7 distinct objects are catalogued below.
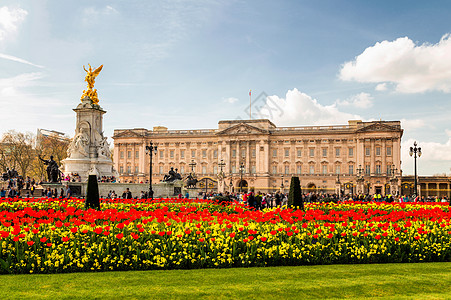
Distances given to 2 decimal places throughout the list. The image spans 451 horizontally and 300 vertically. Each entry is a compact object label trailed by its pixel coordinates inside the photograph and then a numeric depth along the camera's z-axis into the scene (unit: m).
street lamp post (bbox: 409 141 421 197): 34.75
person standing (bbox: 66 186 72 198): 25.73
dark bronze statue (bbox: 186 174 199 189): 39.41
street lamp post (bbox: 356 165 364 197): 65.38
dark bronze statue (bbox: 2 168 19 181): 34.41
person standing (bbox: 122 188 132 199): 26.58
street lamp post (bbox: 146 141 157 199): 29.17
